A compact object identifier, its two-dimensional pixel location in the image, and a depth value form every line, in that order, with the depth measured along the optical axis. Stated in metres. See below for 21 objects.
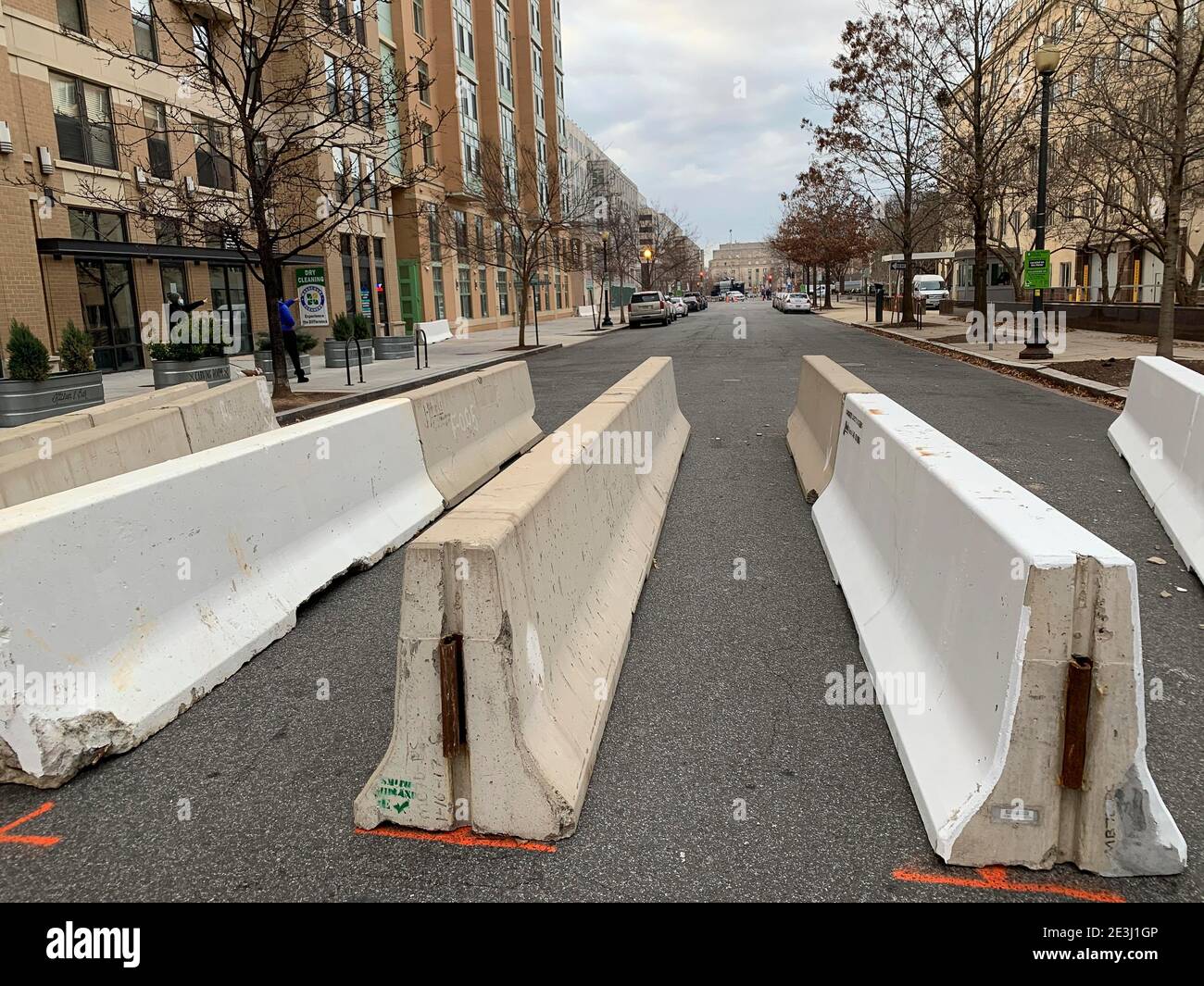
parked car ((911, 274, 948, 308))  54.84
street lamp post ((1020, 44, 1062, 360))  17.31
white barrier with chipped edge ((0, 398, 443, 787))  3.36
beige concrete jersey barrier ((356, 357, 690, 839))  2.91
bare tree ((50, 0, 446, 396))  14.97
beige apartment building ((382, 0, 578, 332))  42.19
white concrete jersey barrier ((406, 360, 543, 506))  7.57
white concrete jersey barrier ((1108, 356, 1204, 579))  6.11
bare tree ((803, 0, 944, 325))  28.80
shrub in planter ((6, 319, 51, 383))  13.98
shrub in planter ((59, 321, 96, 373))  15.52
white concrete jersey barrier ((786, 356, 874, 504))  7.09
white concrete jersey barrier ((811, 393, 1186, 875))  2.63
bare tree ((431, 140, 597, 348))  31.69
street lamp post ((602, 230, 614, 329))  48.14
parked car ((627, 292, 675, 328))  47.16
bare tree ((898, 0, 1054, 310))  23.80
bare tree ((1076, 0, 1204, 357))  14.71
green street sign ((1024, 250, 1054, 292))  18.77
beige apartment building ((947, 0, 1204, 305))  18.28
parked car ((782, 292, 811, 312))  65.54
